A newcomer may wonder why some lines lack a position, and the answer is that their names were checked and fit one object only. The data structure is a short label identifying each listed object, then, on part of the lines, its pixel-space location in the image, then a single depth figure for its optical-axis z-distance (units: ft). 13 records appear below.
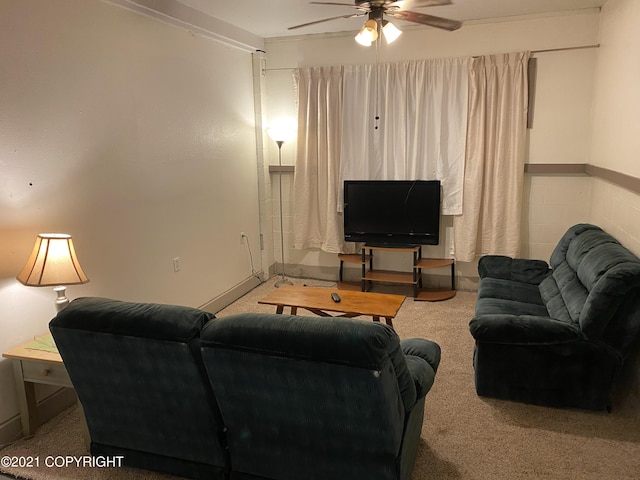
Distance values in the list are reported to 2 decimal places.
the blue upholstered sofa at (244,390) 5.55
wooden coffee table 10.82
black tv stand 15.71
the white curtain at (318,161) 16.40
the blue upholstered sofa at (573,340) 8.45
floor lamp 16.42
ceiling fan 9.11
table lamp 8.07
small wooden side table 8.05
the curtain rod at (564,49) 13.92
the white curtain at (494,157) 14.65
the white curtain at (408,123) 15.33
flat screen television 15.76
